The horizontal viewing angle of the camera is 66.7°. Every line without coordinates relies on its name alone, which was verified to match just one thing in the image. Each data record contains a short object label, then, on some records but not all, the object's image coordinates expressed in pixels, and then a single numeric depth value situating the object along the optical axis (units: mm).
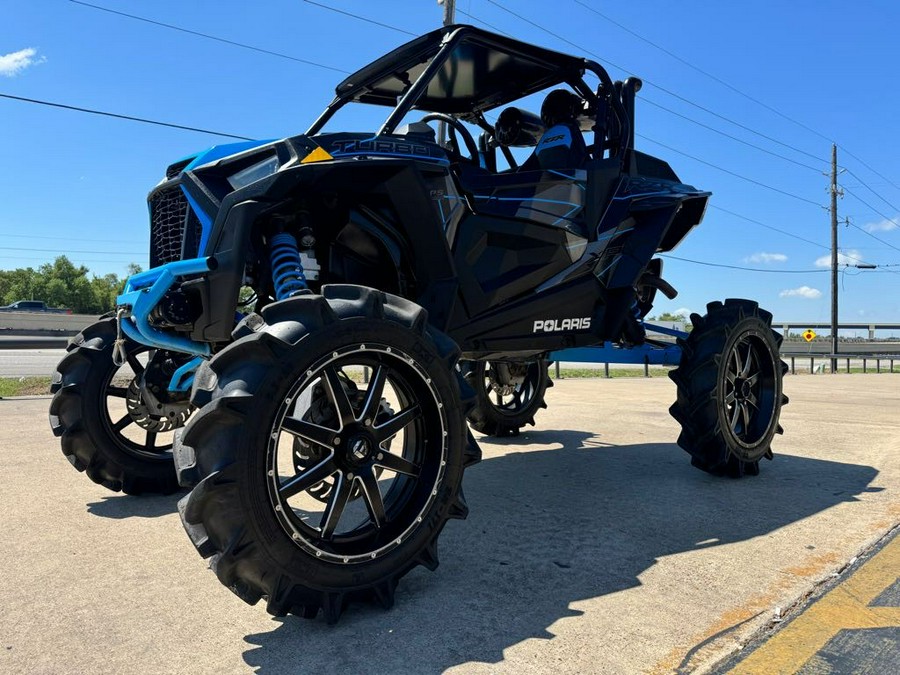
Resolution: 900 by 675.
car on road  64181
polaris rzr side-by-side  2490
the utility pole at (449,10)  18000
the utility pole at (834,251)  36669
